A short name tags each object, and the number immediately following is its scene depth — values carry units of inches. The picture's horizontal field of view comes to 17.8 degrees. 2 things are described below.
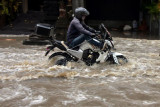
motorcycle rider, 481.1
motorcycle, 487.1
